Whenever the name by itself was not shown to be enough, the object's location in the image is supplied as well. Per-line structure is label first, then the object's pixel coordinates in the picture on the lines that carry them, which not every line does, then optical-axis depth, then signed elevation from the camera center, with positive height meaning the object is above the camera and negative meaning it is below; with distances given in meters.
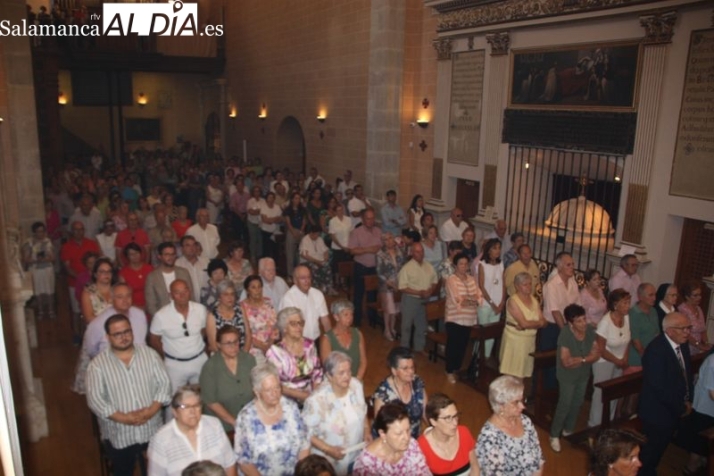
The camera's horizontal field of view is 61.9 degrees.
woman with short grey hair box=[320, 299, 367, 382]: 5.03 -1.80
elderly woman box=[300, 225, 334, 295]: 8.49 -1.86
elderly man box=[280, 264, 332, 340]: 5.78 -1.72
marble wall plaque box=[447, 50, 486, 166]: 10.62 +0.39
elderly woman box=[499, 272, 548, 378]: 5.95 -2.00
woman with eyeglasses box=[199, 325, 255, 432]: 4.35 -1.88
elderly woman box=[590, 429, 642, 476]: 3.28 -1.76
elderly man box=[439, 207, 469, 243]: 9.41 -1.59
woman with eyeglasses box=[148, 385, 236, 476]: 3.56 -1.92
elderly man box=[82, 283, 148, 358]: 4.98 -1.67
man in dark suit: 4.72 -2.01
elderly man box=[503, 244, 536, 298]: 7.12 -1.65
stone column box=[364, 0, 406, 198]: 12.09 +0.65
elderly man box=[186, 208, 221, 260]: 8.02 -1.50
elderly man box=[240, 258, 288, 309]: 6.10 -1.67
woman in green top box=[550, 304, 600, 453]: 5.34 -2.05
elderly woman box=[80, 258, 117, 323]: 5.65 -1.64
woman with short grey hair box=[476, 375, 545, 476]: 3.77 -1.96
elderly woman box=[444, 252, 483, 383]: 6.69 -1.99
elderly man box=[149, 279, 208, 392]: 5.02 -1.81
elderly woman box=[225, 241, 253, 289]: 6.73 -1.62
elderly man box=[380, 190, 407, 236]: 10.58 -1.61
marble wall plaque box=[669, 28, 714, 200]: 7.01 +0.11
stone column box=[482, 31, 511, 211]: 9.96 +0.35
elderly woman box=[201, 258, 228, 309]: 6.05 -1.69
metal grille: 8.70 -1.15
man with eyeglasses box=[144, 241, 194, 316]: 6.07 -1.61
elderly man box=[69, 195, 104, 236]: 9.27 -1.51
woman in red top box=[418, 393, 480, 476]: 3.61 -1.94
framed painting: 7.99 +0.78
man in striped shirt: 4.16 -1.92
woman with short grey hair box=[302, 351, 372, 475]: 4.01 -1.96
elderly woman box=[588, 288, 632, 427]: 5.47 -1.86
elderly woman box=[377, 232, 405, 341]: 7.83 -1.89
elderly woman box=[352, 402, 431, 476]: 3.44 -1.90
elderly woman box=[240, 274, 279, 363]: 5.45 -1.77
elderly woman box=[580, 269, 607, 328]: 6.34 -1.77
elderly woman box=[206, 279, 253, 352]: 5.25 -1.69
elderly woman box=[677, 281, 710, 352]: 5.88 -1.78
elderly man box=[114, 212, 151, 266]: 7.94 -1.55
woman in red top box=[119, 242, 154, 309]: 6.41 -1.65
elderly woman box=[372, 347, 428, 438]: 4.17 -1.86
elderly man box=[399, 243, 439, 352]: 7.37 -1.92
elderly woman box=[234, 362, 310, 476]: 3.74 -1.94
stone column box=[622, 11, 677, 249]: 7.46 +0.21
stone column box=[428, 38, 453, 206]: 11.34 +0.10
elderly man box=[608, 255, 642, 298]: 6.70 -1.61
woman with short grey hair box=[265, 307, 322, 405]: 4.66 -1.83
